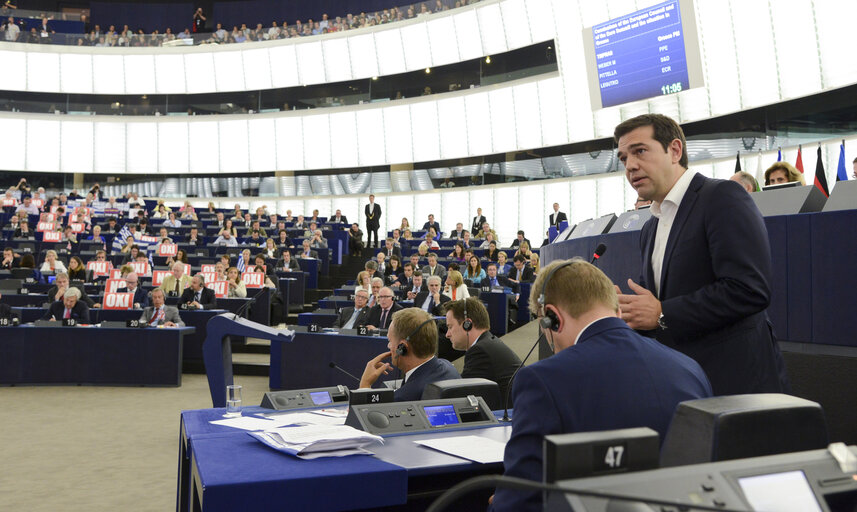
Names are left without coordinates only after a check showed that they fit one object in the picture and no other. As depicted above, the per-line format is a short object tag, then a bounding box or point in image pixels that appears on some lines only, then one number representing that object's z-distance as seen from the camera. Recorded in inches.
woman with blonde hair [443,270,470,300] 350.3
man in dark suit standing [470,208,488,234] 640.3
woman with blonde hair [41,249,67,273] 434.8
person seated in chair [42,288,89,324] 326.6
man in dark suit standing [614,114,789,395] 73.4
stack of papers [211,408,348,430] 96.5
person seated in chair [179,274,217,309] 366.6
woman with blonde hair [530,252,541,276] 457.1
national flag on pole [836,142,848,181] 289.9
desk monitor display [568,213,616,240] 232.8
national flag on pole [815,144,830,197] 272.2
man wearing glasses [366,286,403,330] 301.1
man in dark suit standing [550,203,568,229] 580.4
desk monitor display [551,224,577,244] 300.2
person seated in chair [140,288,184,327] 331.0
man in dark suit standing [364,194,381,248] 668.1
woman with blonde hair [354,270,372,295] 377.7
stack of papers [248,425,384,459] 76.9
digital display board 403.2
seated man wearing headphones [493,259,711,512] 56.1
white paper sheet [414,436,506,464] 79.5
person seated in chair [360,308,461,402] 124.2
